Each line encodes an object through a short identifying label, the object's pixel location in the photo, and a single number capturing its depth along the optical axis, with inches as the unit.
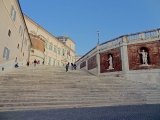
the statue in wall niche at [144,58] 625.6
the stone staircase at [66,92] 310.7
